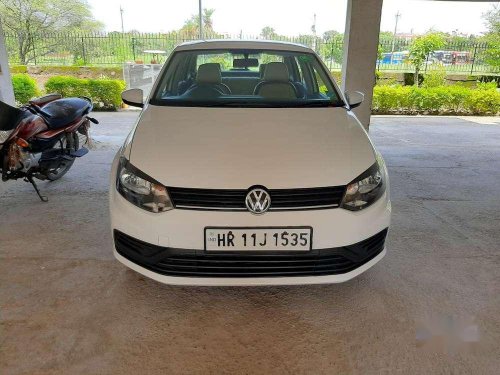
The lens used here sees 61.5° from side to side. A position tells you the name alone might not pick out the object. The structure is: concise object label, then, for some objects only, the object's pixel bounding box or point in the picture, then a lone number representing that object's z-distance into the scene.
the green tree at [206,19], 39.72
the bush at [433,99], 11.21
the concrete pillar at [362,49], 6.14
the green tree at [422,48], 15.26
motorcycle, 3.66
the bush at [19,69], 15.08
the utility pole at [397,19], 43.61
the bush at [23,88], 10.43
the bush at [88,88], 10.70
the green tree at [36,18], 17.67
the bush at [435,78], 13.70
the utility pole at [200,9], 16.15
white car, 1.99
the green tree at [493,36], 15.48
